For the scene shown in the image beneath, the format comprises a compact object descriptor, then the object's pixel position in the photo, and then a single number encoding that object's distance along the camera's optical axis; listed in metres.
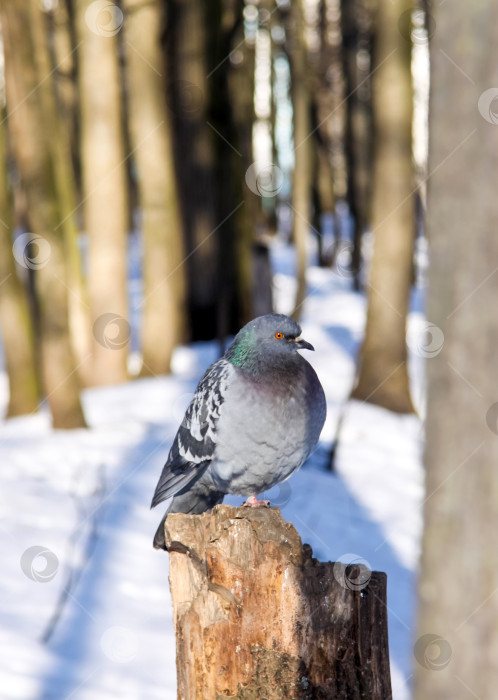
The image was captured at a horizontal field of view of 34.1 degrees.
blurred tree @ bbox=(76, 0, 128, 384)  9.29
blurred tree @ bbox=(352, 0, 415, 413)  8.91
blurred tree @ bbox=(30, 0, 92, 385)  9.14
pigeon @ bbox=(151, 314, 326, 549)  3.12
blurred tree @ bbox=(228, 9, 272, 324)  8.20
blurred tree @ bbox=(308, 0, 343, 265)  20.53
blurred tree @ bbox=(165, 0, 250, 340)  11.16
